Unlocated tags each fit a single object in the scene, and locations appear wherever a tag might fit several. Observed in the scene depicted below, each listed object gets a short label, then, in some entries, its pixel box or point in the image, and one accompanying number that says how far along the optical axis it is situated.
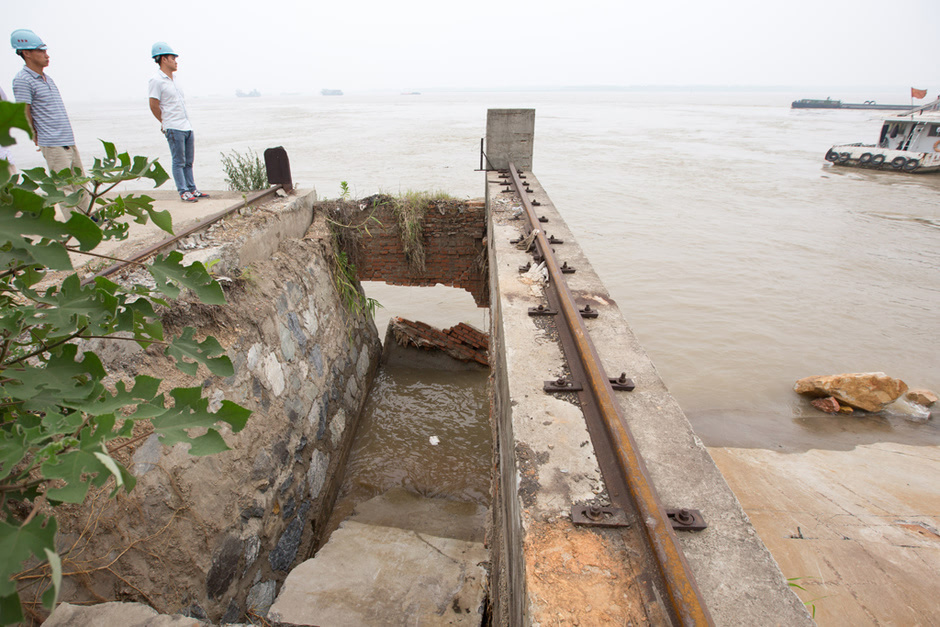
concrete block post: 7.67
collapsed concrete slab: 3.10
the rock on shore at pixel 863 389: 6.42
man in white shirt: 5.05
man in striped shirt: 4.14
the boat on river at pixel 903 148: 21.33
